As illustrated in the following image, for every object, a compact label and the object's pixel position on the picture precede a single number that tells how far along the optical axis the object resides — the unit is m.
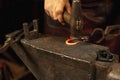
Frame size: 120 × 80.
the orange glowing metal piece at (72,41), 0.87
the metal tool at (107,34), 0.94
